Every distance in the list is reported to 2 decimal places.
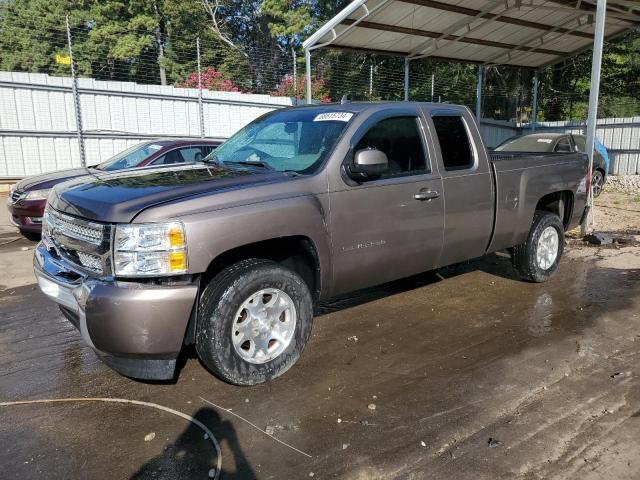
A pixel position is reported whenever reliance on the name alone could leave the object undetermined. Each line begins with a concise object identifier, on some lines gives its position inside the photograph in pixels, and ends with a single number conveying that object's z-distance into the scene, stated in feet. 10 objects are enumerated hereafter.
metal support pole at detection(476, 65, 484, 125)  58.65
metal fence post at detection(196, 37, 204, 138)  49.19
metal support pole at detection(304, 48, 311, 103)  39.30
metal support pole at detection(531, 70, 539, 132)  62.23
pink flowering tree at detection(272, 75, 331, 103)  64.59
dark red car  25.73
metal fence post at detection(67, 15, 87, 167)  43.71
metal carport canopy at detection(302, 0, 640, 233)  38.55
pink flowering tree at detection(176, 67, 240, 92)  67.15
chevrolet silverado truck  10.20
